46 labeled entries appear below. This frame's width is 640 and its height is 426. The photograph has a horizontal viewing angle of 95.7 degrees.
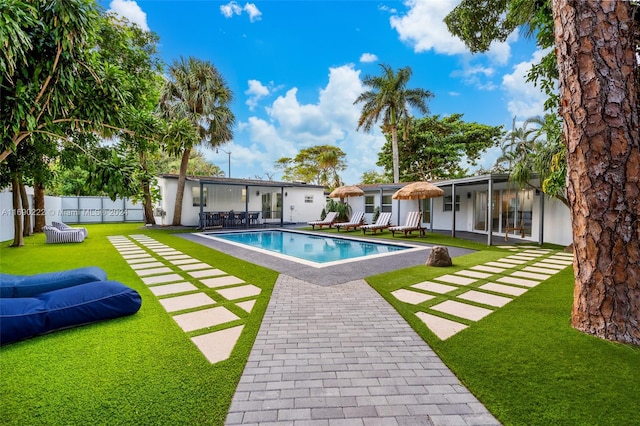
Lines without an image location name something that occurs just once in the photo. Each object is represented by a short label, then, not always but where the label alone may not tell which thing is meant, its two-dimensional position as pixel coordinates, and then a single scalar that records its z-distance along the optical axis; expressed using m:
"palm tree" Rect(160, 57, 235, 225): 15.45
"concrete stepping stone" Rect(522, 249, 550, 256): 8.38
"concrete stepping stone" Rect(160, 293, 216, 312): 3.92
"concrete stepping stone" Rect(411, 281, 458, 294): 4.74
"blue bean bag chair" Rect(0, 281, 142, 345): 2.76
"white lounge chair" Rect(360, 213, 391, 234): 14.00
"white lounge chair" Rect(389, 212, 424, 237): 12.61
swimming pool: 8.88
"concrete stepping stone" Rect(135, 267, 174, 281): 5.73
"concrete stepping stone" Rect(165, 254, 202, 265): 6.87
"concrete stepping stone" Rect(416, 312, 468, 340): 3.16
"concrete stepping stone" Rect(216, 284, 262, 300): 4.40
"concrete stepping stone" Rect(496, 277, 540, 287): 5.05
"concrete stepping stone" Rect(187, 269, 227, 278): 5.66
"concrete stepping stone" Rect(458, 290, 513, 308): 4.10
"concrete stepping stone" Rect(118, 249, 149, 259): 8.01
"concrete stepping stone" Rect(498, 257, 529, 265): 7.02
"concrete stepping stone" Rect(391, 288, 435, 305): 4.25
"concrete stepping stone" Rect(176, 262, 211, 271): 6.29
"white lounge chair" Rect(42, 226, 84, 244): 10.02
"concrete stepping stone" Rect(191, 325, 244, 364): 2.64
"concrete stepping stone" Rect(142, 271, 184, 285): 5.16
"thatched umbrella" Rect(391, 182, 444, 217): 12.19
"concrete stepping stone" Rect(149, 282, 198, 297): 4.57
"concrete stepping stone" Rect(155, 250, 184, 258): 8.07
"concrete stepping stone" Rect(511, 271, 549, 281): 5.45
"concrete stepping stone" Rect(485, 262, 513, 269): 6.54
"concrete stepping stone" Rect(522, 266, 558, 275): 5.92
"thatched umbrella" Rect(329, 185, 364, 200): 15.54
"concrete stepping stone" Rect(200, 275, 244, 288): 5.04
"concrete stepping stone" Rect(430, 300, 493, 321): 3.63
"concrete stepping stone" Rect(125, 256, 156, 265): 6.91
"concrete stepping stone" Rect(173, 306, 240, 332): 3.34
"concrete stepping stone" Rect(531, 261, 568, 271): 6.28
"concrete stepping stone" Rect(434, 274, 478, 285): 5.21
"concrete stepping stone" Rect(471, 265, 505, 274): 6.05
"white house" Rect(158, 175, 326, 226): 17.02
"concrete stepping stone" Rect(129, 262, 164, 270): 6.36
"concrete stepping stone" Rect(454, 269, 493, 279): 5.64
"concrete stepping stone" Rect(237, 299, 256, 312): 3.88
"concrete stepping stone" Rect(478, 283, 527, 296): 4.59
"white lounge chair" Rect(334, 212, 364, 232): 15.21
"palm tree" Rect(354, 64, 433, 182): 19.25
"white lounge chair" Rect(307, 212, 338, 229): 16.12
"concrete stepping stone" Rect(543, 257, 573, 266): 6.78
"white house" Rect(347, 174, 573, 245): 10.31
